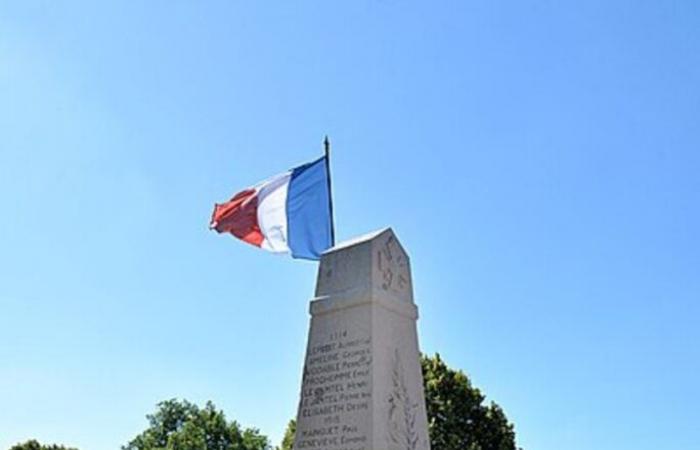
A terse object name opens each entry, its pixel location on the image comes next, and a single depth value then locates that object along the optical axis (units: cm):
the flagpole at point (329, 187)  958
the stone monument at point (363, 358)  644
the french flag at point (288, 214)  994
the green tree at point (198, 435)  4128
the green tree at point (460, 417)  2031
